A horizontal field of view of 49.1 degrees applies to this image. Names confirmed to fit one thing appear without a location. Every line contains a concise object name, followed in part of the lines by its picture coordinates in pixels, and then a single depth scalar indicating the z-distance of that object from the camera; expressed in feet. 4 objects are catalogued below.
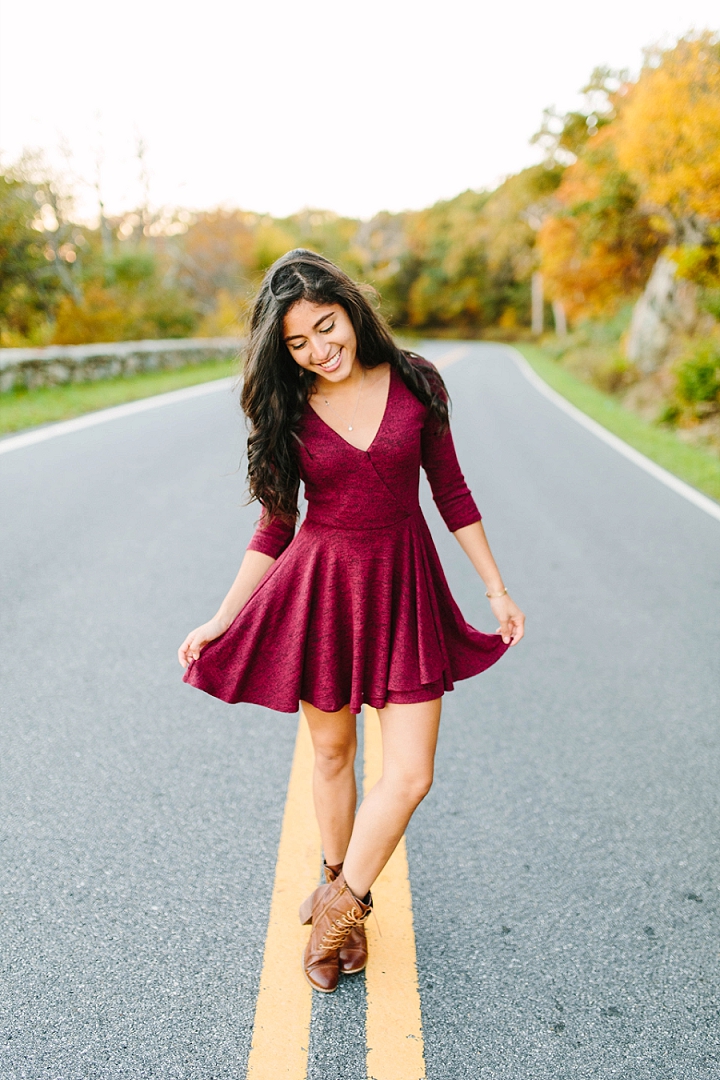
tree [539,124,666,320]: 63.31
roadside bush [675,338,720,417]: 40.32
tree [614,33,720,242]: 46.88
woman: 6.81
